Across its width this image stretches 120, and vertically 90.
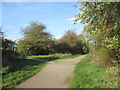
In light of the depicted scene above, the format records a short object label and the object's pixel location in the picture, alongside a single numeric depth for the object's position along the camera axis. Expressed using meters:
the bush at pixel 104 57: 8.85
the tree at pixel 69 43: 30.92
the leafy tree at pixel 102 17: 5.12
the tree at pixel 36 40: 26.48
